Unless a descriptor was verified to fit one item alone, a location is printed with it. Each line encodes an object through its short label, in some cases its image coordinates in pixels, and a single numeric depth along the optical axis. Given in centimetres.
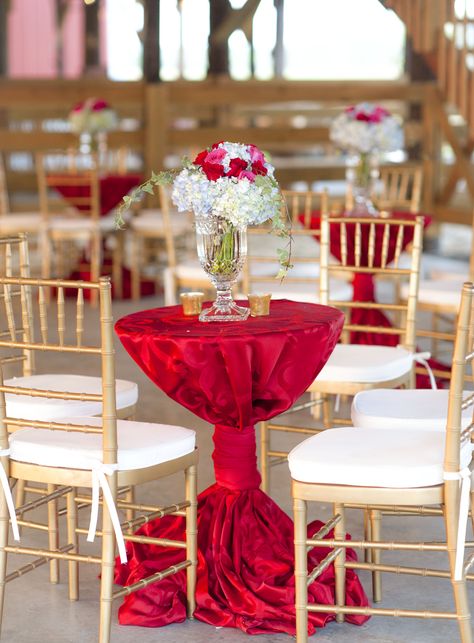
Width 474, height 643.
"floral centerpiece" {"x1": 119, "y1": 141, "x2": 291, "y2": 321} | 453
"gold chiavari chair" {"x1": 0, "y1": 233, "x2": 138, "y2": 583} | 489
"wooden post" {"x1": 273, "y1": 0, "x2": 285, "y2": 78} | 1707
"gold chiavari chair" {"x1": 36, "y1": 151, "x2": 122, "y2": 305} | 1152
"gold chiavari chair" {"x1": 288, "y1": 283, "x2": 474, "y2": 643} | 390
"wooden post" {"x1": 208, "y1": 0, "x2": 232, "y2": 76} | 1491
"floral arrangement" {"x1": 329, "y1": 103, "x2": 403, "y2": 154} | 869
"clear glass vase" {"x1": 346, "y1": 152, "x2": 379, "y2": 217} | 856
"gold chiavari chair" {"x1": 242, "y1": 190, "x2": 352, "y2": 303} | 752
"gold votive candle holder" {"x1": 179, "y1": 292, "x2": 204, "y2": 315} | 482
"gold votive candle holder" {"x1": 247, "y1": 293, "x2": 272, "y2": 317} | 473
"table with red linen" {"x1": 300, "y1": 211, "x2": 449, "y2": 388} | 783
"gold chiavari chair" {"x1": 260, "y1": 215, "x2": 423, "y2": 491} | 554
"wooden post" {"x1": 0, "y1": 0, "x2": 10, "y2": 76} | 1613
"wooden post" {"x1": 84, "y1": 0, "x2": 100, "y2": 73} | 1625
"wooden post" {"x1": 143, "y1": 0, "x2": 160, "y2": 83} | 1387
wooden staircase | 1333
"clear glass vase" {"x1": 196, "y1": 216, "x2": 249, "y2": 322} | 470
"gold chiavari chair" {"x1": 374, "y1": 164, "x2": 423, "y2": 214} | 967
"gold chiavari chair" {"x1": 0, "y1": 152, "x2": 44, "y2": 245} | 1188
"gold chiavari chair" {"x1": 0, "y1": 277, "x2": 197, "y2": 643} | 403
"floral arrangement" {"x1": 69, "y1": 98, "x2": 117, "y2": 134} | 1213
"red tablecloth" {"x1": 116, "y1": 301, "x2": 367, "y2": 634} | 431
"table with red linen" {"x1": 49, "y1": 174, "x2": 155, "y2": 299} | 1168
